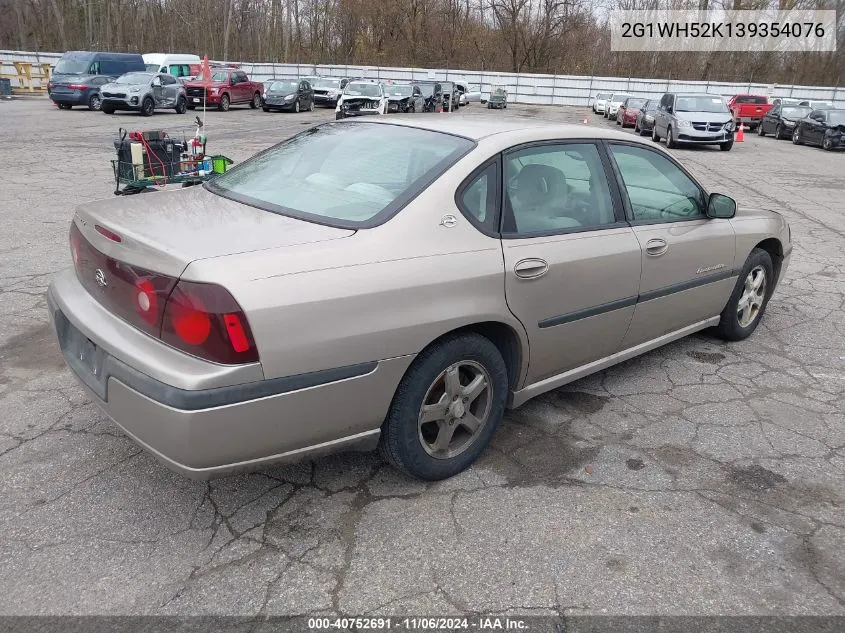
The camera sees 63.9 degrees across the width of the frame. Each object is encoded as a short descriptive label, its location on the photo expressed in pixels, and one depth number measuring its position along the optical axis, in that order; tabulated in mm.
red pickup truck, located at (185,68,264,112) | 27812
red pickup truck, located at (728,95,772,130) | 32719
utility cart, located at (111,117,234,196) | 8484
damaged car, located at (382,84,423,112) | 25922
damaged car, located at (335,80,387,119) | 21394
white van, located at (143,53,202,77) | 32125
